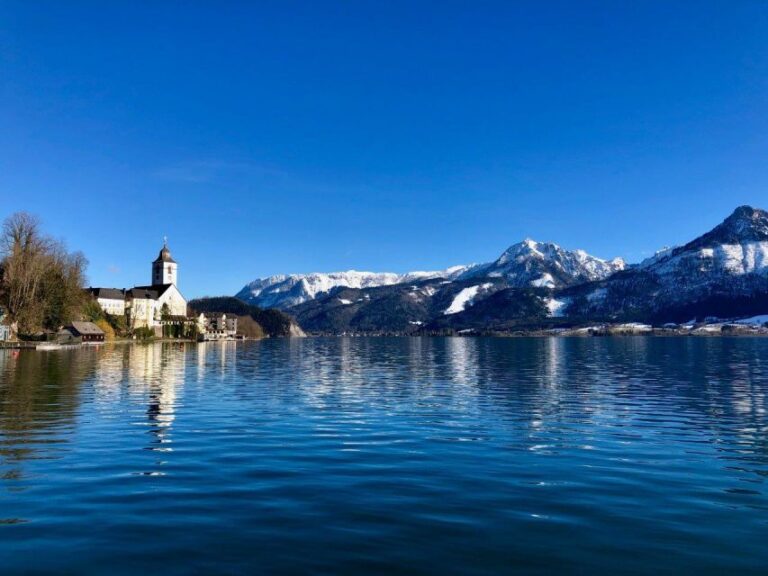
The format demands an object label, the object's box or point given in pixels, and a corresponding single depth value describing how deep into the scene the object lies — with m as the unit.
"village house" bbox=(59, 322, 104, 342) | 170.51
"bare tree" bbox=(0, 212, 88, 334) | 141.88
